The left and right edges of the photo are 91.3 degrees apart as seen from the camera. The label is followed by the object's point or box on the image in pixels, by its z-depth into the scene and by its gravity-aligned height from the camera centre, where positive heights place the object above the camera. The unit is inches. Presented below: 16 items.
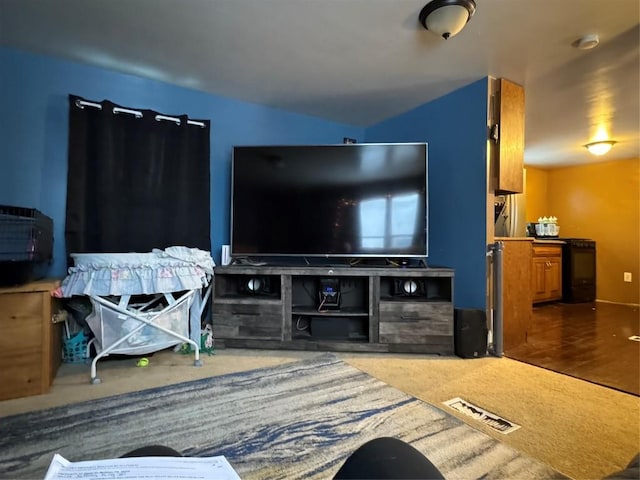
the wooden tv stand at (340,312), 86.7 -18.5
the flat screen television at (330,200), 95.0 +14.7
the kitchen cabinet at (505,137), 89.4 +32.5
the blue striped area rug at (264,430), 29.5 -20.4
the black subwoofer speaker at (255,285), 96.1 -11.8
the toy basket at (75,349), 79.4 -26.5
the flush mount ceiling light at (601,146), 142.2 +47.6
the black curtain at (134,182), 83.2 +18.5
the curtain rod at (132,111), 82.3 +37.9
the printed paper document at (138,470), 21.0 -15.6
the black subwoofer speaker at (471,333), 84.6 -22.7
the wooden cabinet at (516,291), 89.8 -12.3
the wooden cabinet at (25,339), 59.6 -18.4
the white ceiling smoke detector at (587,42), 70.5 +48.1
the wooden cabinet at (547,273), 158.7 -12.1
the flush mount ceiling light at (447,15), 59.9 +46.2
